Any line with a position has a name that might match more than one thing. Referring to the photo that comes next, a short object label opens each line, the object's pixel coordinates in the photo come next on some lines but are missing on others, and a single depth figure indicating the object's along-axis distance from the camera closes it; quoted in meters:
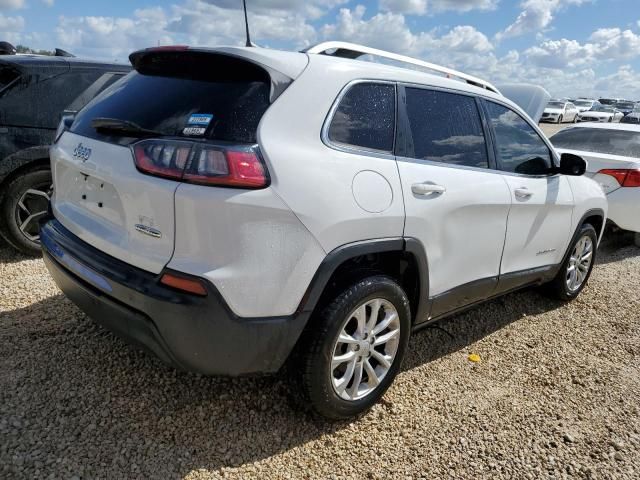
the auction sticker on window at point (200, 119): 2.13
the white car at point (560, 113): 32.91
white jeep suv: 2.03
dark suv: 4.30
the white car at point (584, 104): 38.88
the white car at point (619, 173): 5.89
